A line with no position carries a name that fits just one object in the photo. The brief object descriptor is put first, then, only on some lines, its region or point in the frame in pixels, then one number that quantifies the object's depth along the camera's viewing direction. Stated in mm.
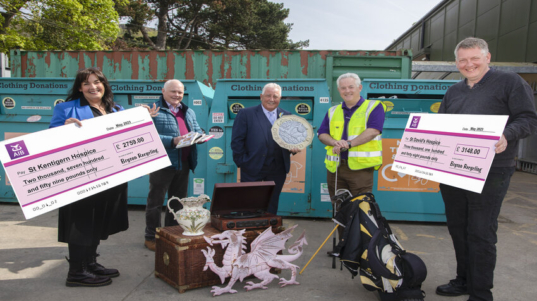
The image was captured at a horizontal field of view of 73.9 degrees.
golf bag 2490
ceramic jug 2738
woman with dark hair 2668
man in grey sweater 2262
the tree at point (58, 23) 12492
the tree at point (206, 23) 21281
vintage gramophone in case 2809
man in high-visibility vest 3207
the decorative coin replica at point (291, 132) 3328
